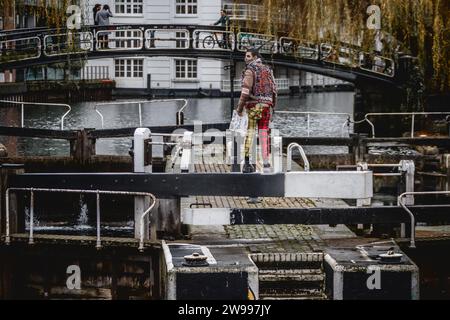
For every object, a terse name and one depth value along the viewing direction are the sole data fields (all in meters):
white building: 59.44
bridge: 30.88
